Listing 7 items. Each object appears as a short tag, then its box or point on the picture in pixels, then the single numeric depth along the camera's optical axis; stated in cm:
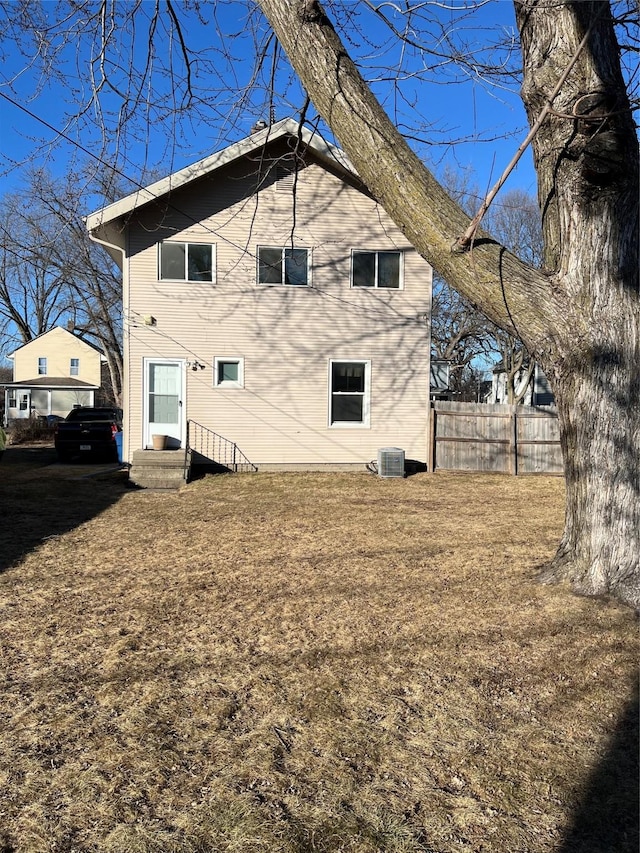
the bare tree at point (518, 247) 2464
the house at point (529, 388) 2995
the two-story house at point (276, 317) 1263
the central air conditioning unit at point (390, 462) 1265
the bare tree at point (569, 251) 431
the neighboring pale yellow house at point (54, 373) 3762
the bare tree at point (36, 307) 4128
